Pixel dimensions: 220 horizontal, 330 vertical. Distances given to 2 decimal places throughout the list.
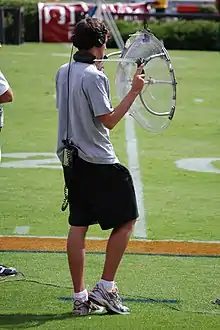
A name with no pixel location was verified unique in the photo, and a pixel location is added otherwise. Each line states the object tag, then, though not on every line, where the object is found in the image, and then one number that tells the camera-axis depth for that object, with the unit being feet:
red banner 210.36
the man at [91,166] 38.32
